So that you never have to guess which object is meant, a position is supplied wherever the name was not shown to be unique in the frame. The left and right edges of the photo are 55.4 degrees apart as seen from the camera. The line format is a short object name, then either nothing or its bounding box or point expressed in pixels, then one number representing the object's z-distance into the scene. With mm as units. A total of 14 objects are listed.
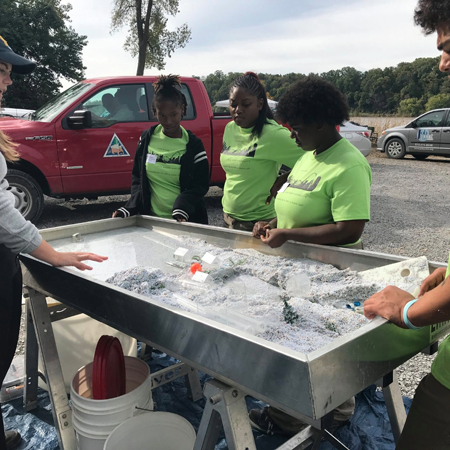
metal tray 1026
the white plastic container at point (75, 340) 2545
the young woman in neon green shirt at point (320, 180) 1885
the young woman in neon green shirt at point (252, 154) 2756
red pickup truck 5699
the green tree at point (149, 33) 15750
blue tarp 2227
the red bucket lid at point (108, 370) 1932
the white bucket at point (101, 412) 1813
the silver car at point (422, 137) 13047
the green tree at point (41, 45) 21891
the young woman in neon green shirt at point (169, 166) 2955
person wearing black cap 1708
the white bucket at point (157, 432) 1799
